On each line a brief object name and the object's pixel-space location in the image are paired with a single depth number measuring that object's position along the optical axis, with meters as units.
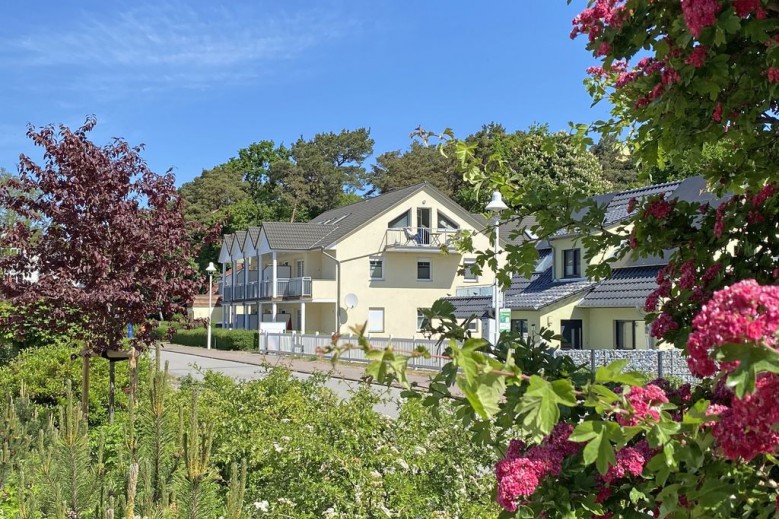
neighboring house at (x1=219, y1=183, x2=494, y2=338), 40.12
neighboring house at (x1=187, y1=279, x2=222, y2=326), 63.38
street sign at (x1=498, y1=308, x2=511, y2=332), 15.34
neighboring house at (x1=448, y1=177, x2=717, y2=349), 25.05
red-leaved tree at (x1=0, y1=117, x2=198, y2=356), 8.33
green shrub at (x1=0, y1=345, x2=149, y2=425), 9.75
